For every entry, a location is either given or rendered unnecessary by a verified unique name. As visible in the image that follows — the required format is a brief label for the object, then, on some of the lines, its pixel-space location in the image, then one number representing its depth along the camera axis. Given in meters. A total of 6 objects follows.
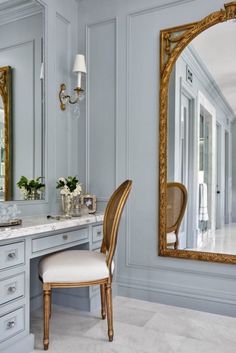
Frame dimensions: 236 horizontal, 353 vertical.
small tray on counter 1.97
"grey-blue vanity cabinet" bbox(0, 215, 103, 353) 1.83
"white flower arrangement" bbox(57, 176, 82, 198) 2.65
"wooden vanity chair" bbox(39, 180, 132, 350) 2.01
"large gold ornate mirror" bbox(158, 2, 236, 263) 2.55
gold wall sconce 2.81
